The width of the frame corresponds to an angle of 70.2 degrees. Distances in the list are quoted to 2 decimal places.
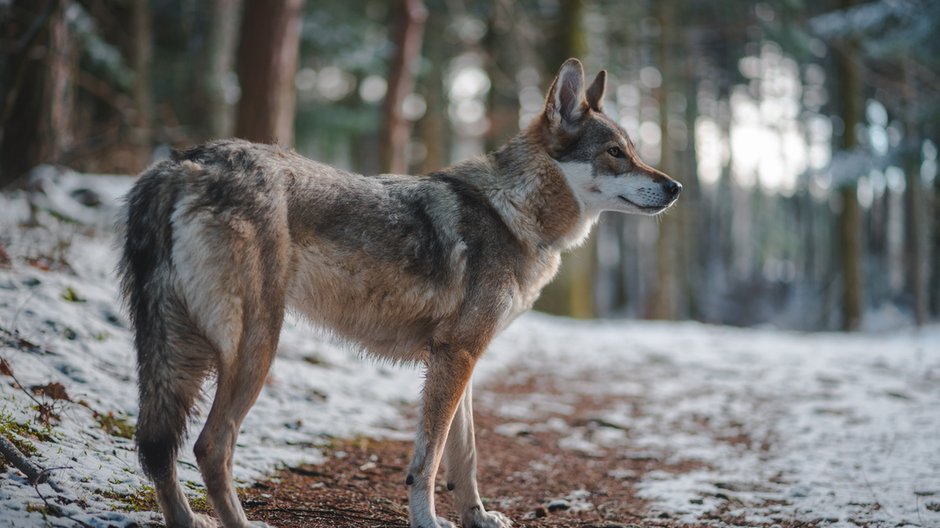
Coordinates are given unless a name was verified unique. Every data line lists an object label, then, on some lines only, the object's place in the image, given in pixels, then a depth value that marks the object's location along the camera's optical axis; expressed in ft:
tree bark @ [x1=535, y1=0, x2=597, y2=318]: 41.14
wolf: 9.61
